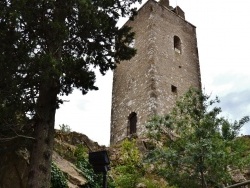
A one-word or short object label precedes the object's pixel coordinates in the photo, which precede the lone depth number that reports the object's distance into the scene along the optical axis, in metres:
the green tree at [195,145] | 8.00
